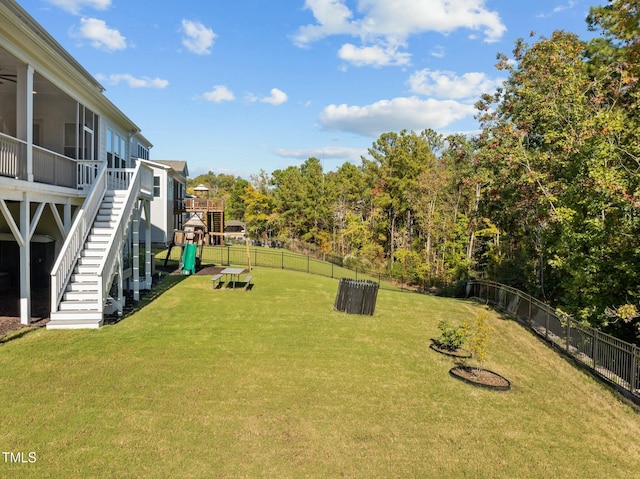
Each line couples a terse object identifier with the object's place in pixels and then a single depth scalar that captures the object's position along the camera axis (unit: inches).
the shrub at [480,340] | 332.8
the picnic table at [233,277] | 641.6
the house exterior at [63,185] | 368.2
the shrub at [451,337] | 388.8
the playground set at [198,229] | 746.8
